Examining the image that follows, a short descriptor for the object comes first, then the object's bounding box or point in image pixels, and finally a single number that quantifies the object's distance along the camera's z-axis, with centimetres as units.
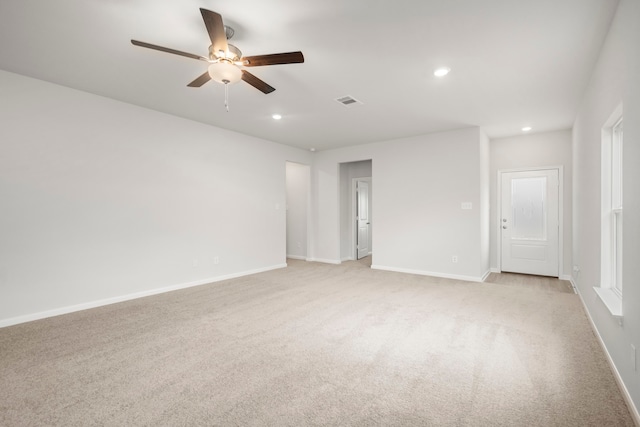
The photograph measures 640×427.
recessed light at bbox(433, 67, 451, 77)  303
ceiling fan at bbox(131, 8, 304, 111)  218
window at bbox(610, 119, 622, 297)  255
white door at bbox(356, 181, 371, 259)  759
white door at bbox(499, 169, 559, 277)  549
